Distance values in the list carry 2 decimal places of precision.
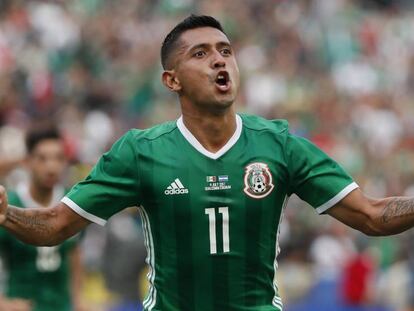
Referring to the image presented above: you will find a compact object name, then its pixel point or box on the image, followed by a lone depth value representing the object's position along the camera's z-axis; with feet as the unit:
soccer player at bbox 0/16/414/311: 41.50
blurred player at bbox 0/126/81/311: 59.31
